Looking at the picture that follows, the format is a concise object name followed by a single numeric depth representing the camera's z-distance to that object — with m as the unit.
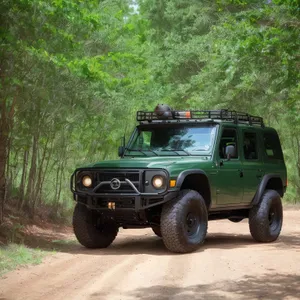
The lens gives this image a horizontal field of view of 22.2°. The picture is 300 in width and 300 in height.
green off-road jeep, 11.26
